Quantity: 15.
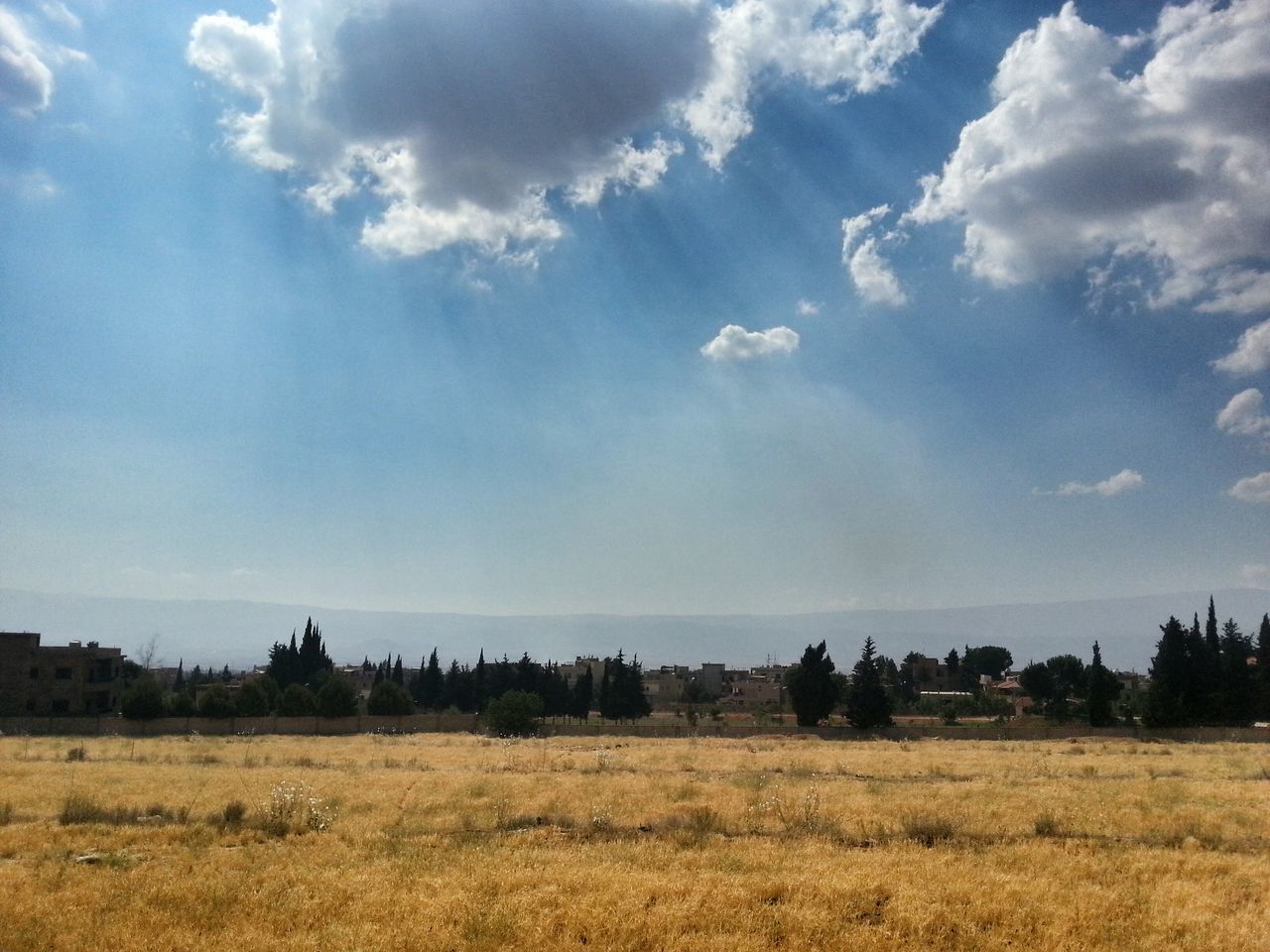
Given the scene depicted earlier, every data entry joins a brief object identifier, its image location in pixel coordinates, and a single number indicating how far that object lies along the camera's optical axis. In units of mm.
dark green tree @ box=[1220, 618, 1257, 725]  73206
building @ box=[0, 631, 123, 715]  80125
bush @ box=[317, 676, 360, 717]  76062
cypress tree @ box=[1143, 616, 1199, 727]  67375
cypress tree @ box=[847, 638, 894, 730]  71688
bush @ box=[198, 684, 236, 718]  70625
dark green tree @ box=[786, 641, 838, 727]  77625
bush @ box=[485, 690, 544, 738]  59688
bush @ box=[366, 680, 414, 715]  77938
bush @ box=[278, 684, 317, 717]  77688
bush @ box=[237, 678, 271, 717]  75062
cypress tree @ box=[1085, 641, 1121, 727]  73500
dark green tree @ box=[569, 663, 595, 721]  100312
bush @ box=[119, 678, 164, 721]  65688
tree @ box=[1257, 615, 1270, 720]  75312
